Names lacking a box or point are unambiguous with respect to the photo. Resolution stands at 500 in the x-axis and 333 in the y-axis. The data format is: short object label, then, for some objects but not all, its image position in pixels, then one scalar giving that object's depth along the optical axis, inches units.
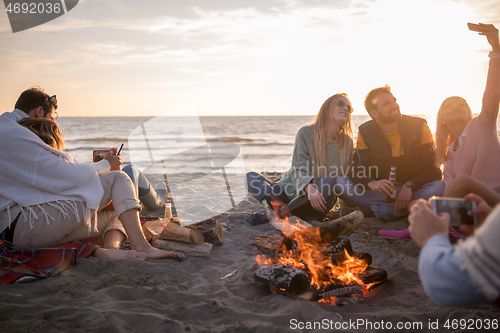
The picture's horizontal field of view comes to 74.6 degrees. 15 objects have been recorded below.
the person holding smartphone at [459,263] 42.2
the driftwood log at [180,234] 138.8
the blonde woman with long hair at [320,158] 175.3
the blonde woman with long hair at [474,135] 130.9
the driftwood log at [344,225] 120.9
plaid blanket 105.8
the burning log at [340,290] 100.0
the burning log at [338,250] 111.9
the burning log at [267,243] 136.2
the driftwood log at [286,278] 101.1
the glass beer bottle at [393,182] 163.3
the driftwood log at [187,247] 137.3
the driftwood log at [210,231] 148.3
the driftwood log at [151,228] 148.1
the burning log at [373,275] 105.6
